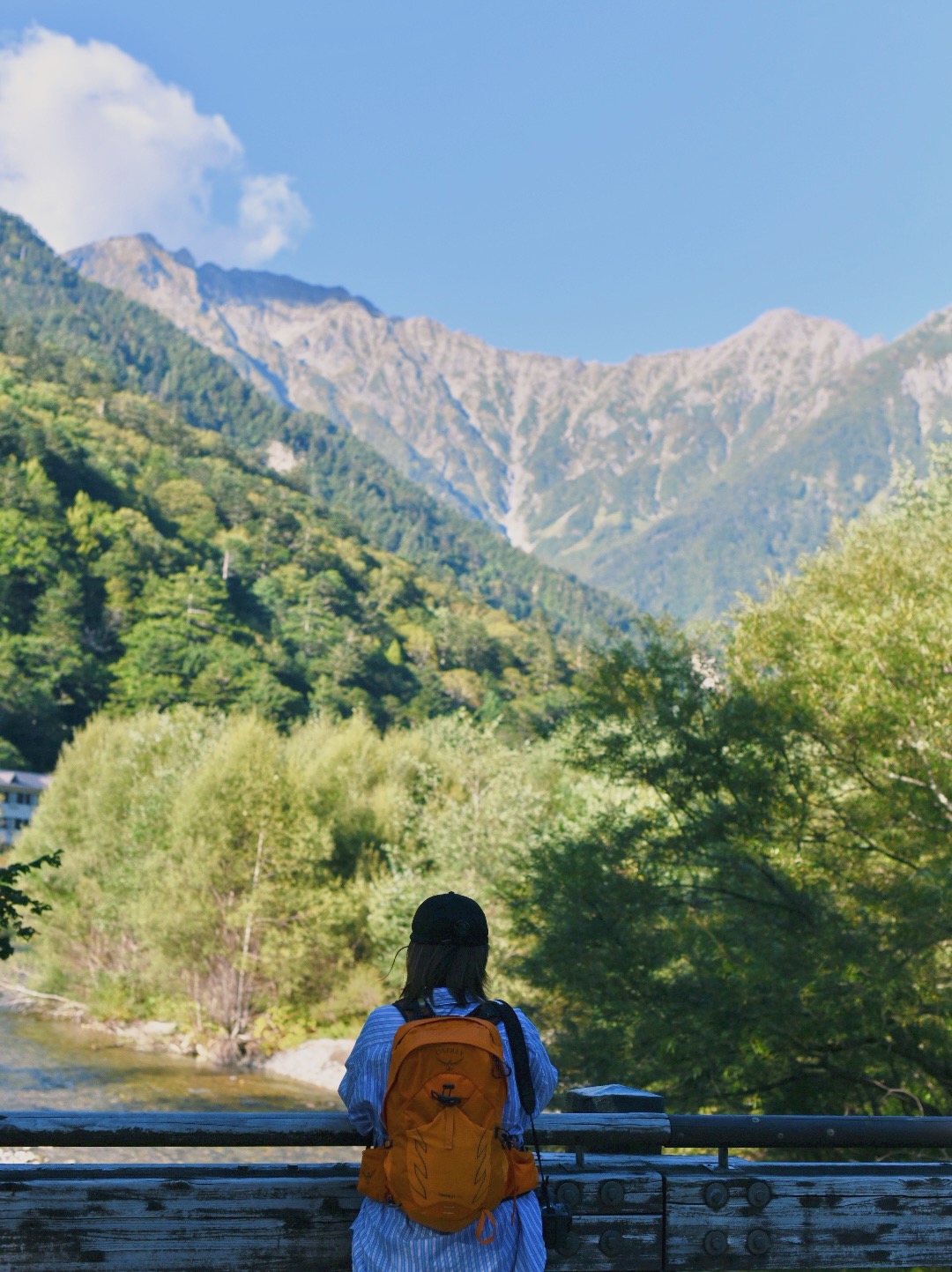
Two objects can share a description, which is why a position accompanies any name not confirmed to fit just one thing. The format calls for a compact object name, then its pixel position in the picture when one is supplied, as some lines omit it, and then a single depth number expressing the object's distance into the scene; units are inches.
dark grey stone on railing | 130.0
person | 107.9
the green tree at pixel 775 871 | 487.2
